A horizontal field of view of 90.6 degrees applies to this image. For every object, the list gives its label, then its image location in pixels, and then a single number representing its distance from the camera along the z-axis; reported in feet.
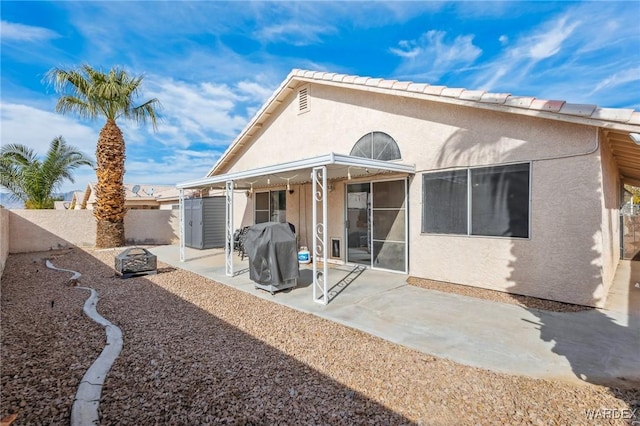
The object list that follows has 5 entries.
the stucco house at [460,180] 19.26
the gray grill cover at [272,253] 22.94
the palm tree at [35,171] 52.95
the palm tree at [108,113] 43.97
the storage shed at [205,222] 49.49
